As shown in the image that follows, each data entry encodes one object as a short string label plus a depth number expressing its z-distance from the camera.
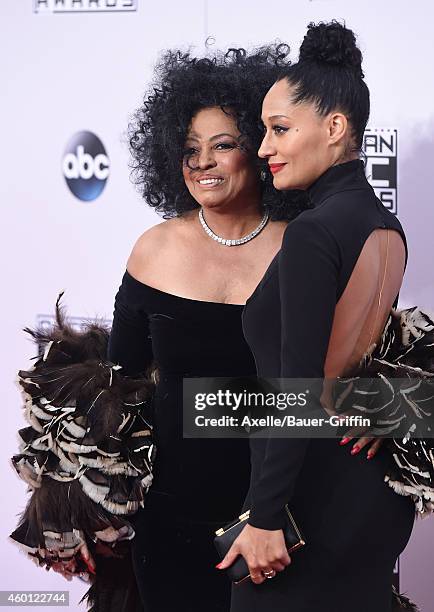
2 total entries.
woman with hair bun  3.71
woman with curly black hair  4.21
